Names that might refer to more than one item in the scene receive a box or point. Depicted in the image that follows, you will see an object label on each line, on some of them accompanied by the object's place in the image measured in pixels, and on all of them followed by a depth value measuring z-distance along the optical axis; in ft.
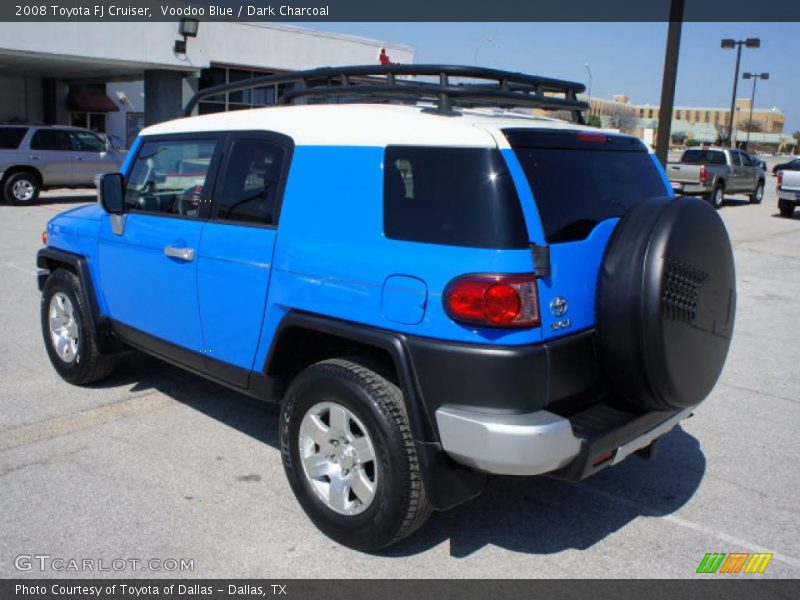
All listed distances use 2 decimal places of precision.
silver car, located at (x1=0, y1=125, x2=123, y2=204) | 56.44
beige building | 456.77
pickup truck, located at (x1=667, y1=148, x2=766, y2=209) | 70.44
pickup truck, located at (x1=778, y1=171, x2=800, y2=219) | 67.15
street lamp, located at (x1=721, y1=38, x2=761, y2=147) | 145.18
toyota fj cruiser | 9.62
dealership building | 67.77
